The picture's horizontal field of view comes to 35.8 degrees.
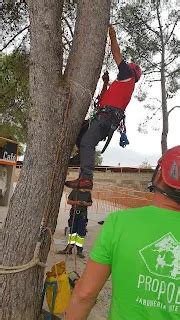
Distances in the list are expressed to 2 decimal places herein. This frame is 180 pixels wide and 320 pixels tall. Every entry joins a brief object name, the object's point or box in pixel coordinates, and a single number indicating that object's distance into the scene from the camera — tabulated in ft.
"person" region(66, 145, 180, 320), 4.09
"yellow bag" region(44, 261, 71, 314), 8.70
